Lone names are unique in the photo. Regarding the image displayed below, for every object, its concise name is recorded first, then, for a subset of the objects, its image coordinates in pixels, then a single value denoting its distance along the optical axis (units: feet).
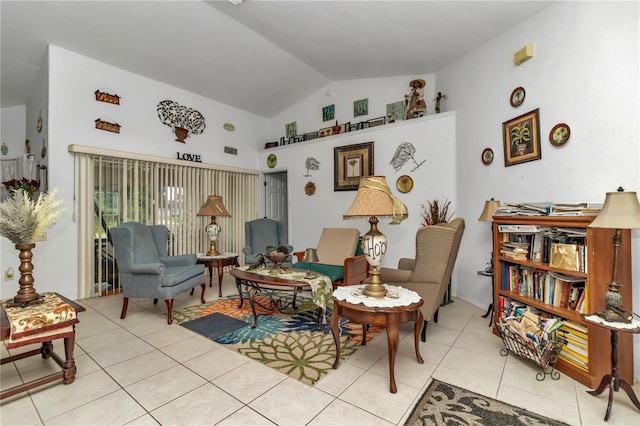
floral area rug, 7.45
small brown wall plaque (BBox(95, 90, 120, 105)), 13.62
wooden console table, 5.79
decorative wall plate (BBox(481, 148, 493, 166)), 11.44
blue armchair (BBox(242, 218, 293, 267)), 16.17
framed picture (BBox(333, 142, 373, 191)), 16.07
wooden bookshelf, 6.49
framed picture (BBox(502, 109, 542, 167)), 9.48
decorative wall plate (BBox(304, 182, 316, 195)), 18.25
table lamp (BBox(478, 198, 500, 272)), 10.43
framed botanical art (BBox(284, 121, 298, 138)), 20.33
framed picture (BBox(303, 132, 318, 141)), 19.03
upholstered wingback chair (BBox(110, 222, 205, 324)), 10.12
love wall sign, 16.61
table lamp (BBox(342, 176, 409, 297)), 6.86
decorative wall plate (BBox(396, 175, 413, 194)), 14.67
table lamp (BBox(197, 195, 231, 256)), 15.17
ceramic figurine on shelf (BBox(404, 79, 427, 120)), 14.69
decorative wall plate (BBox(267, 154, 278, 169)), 20.26
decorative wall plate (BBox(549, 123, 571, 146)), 8.52
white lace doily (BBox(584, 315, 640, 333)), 5.59
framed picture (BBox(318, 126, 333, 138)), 18.19
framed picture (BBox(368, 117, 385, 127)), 16.26
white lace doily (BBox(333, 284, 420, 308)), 6.48
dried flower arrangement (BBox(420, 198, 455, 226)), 13.35
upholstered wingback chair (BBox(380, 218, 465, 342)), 8.39
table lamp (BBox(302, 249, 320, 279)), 12.96
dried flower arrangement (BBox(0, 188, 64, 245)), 6.61
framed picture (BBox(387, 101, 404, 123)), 15.81
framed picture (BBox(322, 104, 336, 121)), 18.38
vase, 6.80
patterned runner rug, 5.37
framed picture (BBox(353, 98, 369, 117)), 17.01
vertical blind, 13.20
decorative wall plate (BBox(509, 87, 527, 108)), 10.00
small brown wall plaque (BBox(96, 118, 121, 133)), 13.61
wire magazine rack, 6.72
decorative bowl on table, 10.77
